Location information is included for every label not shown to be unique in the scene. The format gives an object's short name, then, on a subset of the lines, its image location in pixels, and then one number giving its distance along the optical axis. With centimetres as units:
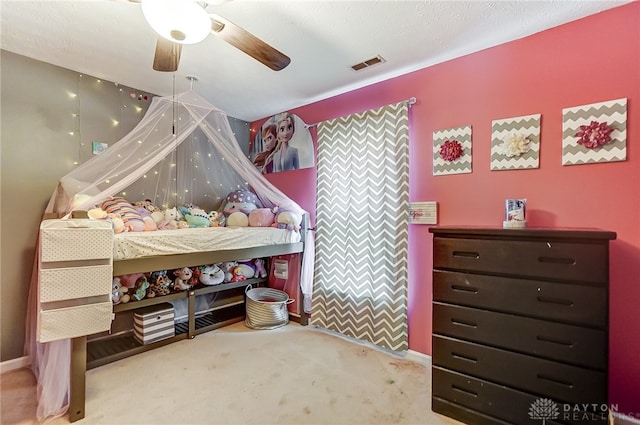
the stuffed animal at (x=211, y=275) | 302
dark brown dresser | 142
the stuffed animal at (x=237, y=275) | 330
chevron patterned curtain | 254
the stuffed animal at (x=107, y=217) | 211
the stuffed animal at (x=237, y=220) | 320
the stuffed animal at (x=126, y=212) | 236
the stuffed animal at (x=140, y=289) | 261
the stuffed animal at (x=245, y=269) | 334
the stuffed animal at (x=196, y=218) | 296
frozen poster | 333
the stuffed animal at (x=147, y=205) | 277
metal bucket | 310
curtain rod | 251
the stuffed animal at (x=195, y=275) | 299
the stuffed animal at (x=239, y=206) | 321
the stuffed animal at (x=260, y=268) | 354
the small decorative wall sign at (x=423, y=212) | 241
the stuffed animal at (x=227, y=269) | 322
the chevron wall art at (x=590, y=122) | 171
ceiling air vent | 235
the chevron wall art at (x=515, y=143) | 198
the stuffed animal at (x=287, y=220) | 315
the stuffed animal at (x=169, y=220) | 275
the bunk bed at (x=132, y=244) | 167
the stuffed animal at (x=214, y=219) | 310
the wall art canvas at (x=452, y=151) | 227
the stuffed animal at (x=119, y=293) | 244
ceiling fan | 128
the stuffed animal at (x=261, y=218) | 319
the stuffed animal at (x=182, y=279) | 290
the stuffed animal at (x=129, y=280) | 257
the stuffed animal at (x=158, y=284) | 274
